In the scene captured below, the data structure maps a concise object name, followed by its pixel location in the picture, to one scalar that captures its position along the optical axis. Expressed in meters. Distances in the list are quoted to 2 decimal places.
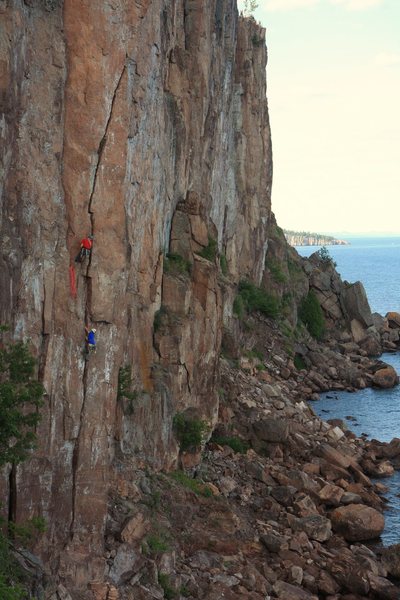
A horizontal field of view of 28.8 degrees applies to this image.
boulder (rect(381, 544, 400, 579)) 32.88
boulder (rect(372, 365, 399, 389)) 67.00
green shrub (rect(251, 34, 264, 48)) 70.15
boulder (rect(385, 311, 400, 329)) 90.69
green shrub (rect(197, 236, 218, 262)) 42.78
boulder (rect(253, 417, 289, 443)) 44.09
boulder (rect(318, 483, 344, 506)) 38.84
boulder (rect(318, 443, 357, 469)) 43.47
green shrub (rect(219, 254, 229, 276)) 61.71
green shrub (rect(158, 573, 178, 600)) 25.86
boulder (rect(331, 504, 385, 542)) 36.12
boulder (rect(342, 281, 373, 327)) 81.44
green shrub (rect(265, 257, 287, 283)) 76.06
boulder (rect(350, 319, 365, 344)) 80.88
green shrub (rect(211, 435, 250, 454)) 42.38
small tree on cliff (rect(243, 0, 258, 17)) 74.56
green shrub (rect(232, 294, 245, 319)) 63.54
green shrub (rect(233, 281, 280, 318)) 69.00
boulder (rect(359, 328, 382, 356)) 79.62
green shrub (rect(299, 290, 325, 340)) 78.12
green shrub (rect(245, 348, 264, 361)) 61.77
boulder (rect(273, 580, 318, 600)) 29.02
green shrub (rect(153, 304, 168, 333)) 36.19
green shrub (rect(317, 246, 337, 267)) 85.56
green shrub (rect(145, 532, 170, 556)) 26.86
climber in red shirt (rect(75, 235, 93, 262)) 24.78
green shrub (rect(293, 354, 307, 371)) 68.00
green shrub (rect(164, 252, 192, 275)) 38.66
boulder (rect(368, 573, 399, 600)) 30.66
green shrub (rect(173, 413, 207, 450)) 36.69
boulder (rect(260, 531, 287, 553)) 32.57
